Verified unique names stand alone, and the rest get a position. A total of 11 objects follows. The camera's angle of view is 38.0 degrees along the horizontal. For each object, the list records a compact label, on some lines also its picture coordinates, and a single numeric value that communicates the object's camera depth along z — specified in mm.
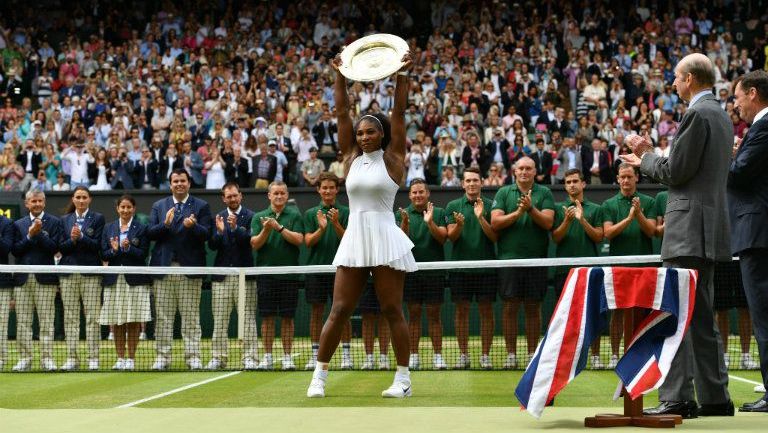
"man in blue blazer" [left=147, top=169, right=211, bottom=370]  13508
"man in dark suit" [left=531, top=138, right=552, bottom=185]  22938
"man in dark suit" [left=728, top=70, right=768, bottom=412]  7938
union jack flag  7008
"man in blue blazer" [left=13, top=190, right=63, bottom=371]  13898
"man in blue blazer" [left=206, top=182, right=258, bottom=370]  13281
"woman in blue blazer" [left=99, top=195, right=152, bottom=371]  13648
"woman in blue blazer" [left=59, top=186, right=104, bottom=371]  13922
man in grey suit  7516
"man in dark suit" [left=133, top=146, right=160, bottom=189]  23859
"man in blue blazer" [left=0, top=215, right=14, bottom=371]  13987
